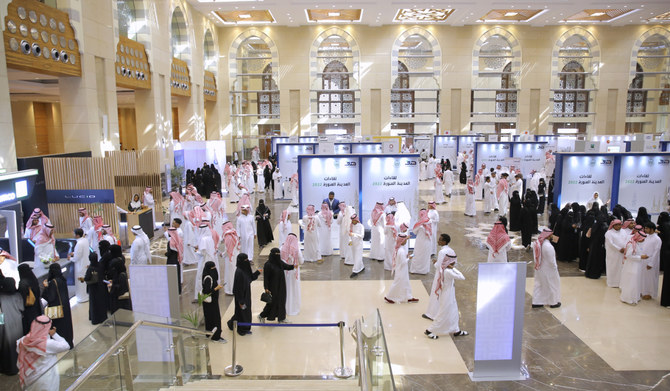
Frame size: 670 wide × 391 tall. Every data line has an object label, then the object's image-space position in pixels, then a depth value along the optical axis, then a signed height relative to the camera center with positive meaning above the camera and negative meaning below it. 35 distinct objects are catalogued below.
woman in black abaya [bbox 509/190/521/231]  11.59 -1.78
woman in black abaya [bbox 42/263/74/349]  5.16 -1.74
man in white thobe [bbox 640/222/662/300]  6.97 -1.89
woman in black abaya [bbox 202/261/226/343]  5.67 -2.00
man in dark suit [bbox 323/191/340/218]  9.94 -1.27
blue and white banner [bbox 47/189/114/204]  9.81 -1.04
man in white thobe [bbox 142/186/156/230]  11.25 -1.32
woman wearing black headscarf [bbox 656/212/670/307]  6.80 -1.72
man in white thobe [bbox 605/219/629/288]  7.51 -1.79
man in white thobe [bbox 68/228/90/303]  7.29 -1.86
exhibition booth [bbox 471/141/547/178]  18.38 -0.36
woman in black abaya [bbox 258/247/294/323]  6.24 -1.94
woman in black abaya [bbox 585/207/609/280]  8.09 -1.92
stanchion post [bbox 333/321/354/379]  4.96 -2.51
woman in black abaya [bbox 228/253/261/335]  5.77 -1.87
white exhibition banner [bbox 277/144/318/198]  16.61 -0.33
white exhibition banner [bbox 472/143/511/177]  18.38 -0.33
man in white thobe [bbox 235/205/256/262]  8.86 -1.61
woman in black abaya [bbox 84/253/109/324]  6.10 -2.01
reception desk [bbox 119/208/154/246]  10.24 -1.72
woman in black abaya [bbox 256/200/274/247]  10.17 -1.78
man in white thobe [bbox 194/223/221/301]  7.04 -1.64
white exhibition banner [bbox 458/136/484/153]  25.55 +0.13
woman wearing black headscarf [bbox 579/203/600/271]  8.58 -1.78
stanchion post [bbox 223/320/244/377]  5.01 -2.52
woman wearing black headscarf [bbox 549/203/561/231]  9.88 -1.57
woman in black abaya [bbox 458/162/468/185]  20.48 -1.35
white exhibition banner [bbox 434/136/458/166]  26.03 -0.10
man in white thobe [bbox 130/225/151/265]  7.15 -1.62
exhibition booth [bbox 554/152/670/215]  11.14 -0.82
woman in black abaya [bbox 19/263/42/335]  5.05 -1.64
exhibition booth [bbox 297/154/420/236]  10.21 -0.75
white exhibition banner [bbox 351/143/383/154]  18.16 -0.04
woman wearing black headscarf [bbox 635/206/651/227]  8.70 -1.43
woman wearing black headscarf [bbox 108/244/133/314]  6.14 -1.83
